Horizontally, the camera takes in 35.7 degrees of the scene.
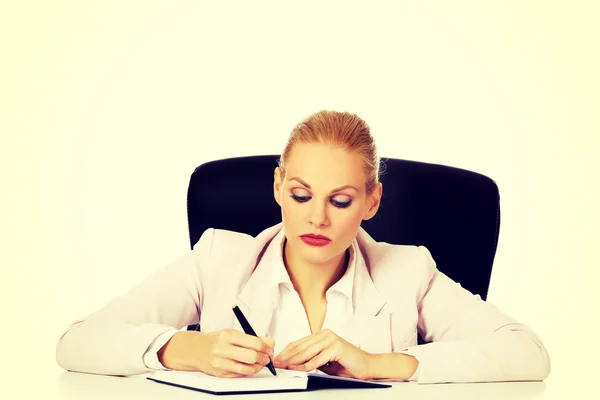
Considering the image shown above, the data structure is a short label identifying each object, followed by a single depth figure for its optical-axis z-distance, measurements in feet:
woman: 8.02
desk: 7.06
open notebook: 7.11
